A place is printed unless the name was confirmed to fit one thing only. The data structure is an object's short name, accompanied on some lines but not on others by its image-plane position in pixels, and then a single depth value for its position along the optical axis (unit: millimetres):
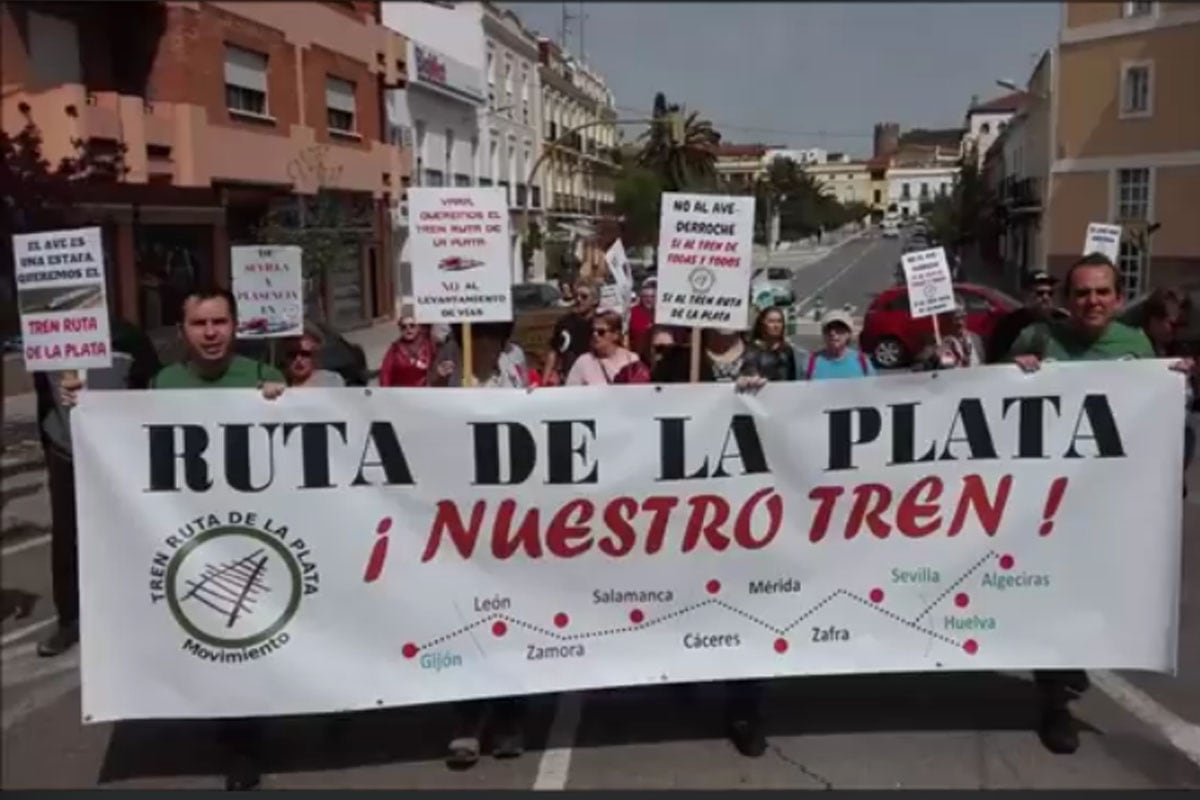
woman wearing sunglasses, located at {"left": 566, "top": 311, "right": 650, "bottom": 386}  5098
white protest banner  3834
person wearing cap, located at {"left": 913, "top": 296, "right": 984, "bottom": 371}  5680
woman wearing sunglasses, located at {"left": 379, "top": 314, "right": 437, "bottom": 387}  5402
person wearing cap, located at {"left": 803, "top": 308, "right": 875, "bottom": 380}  5336
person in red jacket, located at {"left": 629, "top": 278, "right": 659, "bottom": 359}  6535
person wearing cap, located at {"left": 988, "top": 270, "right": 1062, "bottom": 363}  6188
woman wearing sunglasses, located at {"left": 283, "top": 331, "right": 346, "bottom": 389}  4664
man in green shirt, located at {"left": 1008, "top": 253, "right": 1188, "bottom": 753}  4082
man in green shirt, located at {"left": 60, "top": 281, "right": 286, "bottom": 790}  3879
